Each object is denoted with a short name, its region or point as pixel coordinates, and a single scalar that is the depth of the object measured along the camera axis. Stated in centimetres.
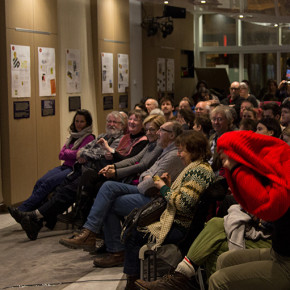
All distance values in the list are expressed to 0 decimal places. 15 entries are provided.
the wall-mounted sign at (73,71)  920
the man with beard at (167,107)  877
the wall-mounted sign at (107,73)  1025
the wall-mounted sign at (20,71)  745
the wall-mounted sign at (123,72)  1095
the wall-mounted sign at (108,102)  1038
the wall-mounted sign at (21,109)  752
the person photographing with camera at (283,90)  1244
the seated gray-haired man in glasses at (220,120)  586
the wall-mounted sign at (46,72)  809
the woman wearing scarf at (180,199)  412
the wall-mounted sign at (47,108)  815
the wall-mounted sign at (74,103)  930
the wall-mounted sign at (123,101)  1108
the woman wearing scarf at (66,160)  638
